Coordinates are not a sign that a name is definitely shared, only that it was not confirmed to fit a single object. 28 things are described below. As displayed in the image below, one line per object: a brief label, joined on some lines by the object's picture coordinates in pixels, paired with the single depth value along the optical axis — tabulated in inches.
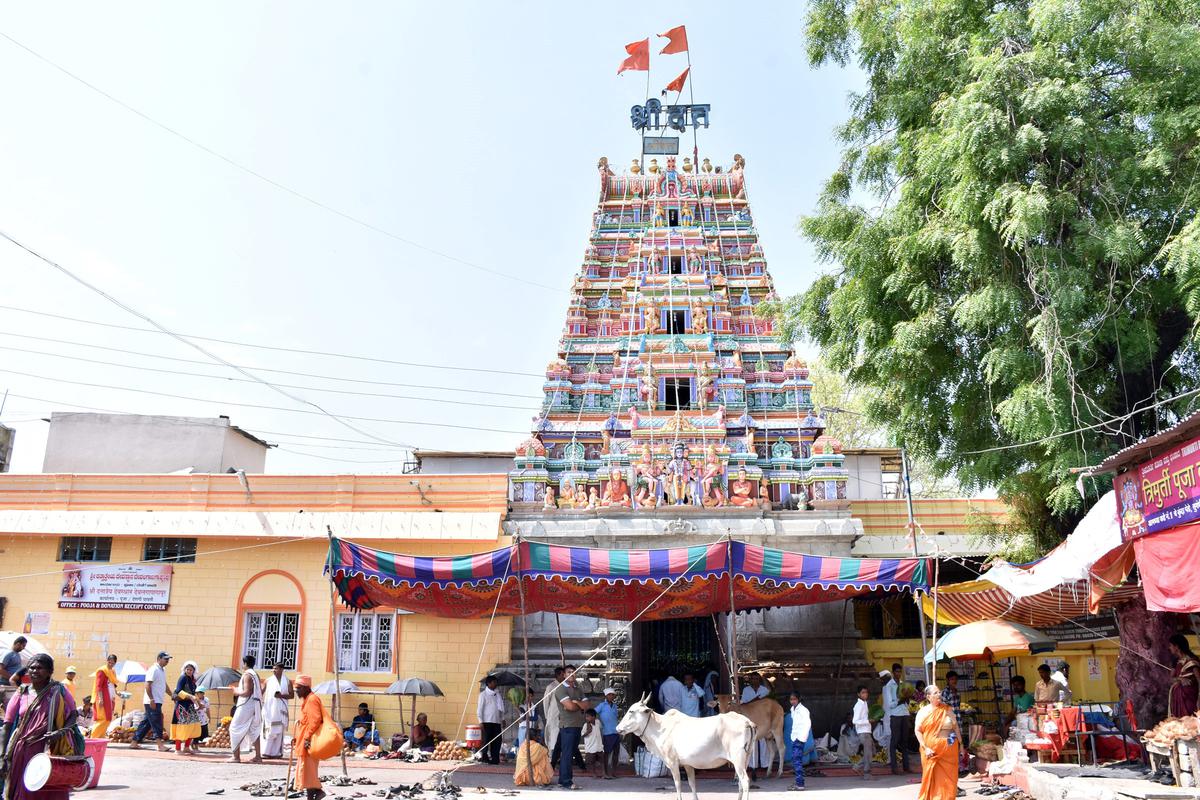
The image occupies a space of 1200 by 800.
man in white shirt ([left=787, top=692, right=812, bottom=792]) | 469.4
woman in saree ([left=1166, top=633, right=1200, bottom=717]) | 402.3
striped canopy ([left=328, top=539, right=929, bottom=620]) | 471.5
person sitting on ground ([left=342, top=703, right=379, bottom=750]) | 606.0
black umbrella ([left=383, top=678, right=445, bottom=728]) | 606.9
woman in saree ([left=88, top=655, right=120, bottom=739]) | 508.2
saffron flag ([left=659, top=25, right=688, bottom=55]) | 1053.8
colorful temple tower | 758.5
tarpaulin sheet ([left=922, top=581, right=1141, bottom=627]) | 488.4
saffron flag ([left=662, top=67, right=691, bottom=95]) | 1099.6
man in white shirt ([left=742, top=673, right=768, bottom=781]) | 517.0
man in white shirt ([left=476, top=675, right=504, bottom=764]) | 569.0
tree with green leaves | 422.9
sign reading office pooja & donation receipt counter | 711.7
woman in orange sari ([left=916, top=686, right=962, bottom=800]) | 366.3
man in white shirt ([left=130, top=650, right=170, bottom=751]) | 586.6
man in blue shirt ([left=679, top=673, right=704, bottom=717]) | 551.2
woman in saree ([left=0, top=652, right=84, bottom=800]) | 246.5
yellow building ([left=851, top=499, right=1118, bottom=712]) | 665.6
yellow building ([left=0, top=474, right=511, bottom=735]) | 689.6
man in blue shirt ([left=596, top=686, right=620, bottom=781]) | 517.0
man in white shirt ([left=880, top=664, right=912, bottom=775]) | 525.0
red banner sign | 328.8
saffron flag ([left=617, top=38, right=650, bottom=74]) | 1062.4
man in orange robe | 359.6
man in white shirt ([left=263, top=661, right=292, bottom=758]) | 544.7
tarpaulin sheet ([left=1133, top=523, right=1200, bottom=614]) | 332.2
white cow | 403.9
